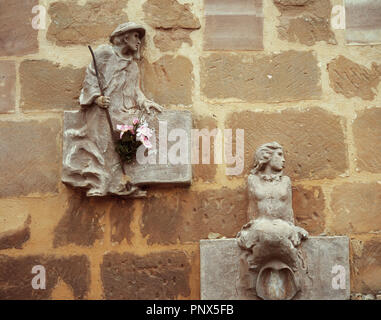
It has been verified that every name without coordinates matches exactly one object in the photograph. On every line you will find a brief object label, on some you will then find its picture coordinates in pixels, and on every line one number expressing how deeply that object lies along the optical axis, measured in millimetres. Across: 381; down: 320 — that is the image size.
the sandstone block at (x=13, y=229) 4137
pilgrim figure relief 4078
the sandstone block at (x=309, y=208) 4105
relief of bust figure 3844
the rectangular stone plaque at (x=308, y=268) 3951
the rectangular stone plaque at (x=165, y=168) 4086
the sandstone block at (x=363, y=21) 4344
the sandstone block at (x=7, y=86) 4305
